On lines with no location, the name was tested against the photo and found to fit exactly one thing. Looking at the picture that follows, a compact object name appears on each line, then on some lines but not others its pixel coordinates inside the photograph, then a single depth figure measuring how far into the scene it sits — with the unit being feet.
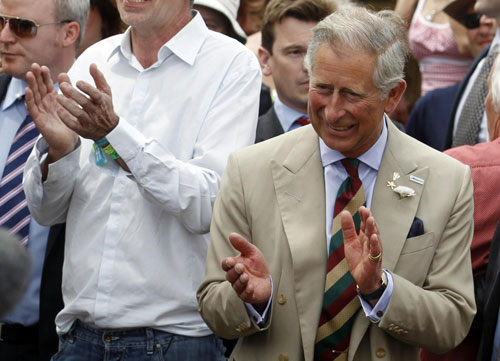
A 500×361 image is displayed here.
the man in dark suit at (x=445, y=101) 42.91
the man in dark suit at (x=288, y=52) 35.78
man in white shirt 25.21
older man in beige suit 22.75
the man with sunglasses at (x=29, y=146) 29.78
